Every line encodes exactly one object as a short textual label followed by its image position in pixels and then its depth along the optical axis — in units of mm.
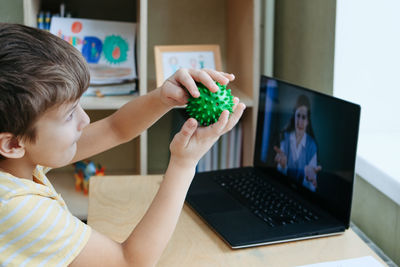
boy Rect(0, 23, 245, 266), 852
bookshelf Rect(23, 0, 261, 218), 1892
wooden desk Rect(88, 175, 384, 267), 1061
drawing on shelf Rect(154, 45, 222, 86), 1972
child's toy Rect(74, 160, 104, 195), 2095
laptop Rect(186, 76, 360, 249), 1146
